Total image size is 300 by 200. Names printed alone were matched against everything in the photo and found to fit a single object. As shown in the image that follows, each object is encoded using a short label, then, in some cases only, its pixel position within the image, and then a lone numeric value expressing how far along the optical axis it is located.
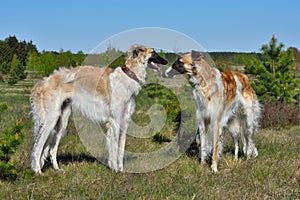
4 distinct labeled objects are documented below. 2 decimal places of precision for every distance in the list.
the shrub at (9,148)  4.91
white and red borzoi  6.61
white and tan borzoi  6.41
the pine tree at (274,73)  13.46
